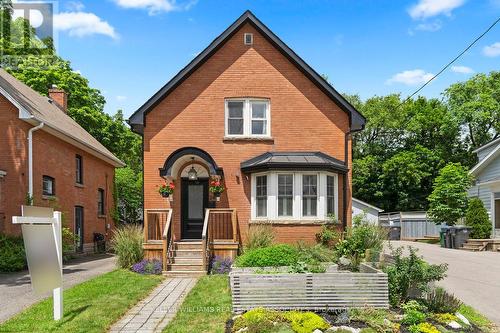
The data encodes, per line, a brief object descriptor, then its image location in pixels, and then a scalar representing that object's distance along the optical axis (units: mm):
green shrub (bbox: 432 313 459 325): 8152
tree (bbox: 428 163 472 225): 27641
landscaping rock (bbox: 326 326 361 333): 7594
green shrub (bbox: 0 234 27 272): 15250
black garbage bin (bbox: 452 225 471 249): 24953
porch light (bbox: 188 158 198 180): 16938
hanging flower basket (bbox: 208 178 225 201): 15958
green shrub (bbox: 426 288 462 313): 8625
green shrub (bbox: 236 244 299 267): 11383
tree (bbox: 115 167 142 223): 36969
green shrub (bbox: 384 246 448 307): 9117
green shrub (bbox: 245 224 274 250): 14664
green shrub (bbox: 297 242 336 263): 12994
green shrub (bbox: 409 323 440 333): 7545
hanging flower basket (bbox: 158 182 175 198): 15836
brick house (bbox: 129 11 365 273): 16406
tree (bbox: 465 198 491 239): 24953
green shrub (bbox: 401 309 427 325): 7945
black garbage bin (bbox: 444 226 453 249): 25375
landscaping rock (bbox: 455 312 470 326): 8336
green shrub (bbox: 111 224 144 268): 14945
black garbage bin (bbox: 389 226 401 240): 35062
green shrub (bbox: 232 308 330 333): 7508
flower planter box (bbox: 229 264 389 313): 8656
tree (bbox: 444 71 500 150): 43375
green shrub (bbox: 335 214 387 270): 14469
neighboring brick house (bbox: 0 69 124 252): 17266
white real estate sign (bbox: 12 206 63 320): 7543
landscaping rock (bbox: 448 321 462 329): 8031
